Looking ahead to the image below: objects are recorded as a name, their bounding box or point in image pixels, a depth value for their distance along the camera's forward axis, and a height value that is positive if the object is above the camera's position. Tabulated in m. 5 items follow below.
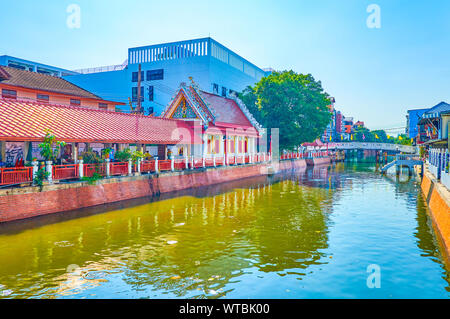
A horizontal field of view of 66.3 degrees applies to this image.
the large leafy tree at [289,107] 47.59 +6.17
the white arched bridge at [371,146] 67.79 +0.94
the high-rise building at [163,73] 61.88 +14.65
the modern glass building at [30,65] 64.77 +17.01
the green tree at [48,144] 18.12 +0.32
